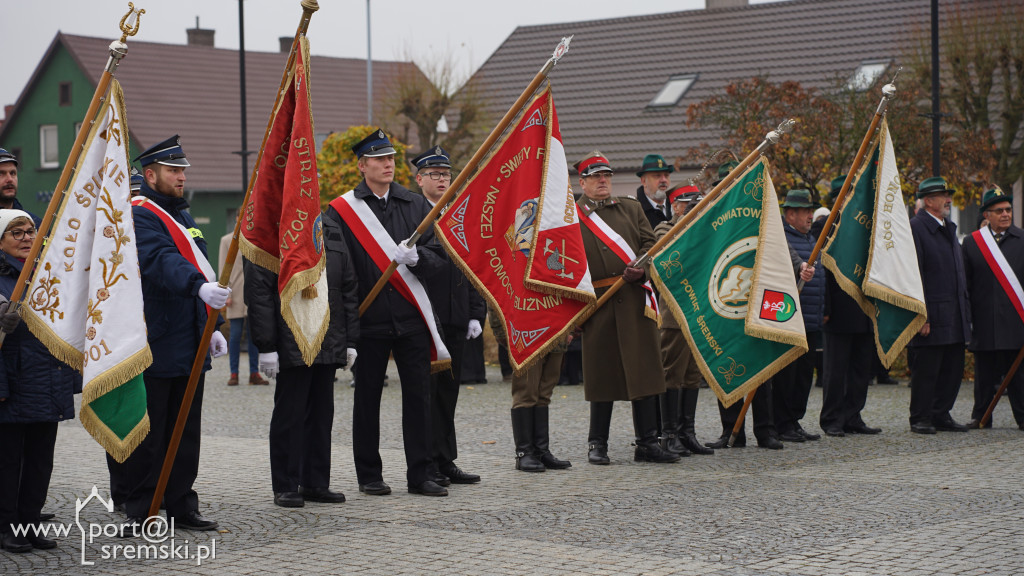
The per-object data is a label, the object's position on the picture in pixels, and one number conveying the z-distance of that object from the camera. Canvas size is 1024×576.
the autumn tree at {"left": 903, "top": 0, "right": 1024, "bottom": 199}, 20.58
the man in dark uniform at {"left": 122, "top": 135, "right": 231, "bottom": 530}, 7.20
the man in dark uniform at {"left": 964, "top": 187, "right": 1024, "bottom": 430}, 11.94
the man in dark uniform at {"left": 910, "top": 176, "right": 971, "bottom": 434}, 11.84
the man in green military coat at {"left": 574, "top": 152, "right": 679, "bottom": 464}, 9.63
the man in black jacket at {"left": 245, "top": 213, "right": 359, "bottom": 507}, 7.73
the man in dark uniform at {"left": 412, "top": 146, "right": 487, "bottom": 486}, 8.87
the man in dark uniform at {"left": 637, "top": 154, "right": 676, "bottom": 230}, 11.43
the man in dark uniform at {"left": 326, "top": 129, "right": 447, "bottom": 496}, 8.35
